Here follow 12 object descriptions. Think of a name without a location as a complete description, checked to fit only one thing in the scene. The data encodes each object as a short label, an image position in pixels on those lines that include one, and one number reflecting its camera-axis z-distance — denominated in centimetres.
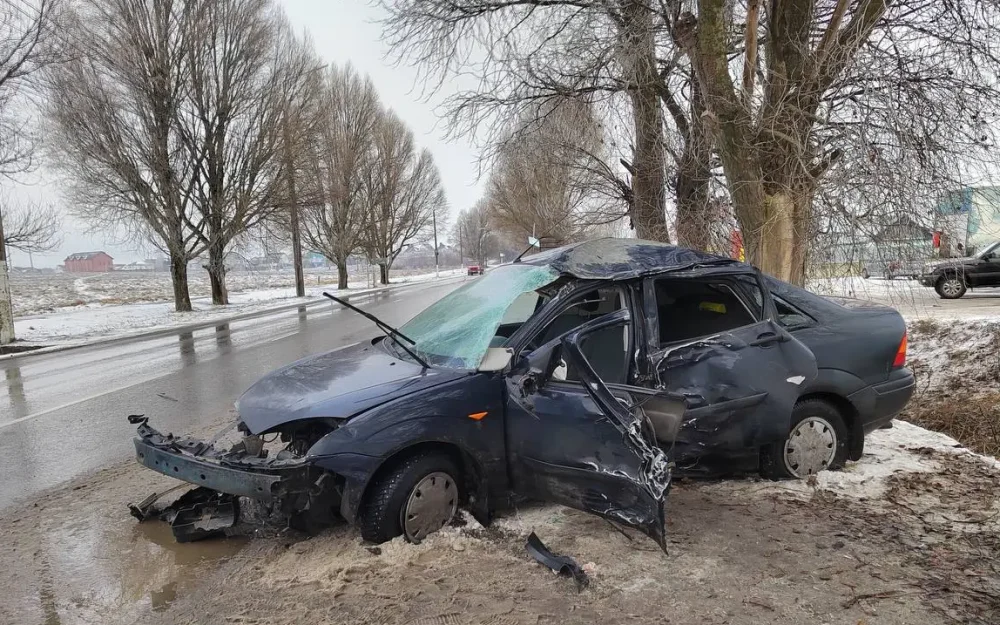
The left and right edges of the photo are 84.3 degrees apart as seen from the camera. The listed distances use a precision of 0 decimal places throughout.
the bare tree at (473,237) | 9339
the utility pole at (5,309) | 1319
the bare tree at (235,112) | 2041
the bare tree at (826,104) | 591
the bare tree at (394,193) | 3938
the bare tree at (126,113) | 1806
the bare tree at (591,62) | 822
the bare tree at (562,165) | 1085
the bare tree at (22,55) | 1313
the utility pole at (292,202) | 2264
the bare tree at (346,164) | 3369
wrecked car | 297
